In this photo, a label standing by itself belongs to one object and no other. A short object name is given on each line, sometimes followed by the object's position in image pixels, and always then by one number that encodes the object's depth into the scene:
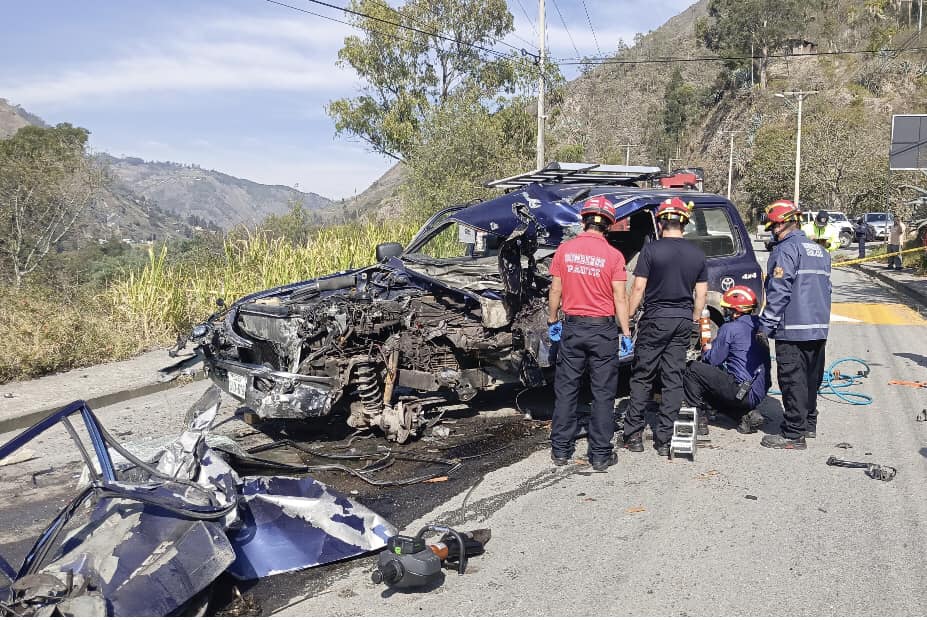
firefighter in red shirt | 5.63
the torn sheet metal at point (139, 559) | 3.18
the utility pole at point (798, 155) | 42.62
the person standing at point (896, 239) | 21.59
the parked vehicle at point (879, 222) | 34.94
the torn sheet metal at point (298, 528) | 3.98
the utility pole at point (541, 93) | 22.25
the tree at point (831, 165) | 47.56
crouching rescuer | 6.38
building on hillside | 74.78
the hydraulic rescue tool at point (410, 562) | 3.64
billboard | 19.41
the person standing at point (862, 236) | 25.09
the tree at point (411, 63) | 35.66
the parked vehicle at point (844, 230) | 34.38
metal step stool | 5.80
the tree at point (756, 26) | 72.88
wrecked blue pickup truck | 5.92
